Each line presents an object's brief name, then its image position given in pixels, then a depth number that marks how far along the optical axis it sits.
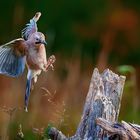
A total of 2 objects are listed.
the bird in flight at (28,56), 9.98
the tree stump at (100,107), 9.49
